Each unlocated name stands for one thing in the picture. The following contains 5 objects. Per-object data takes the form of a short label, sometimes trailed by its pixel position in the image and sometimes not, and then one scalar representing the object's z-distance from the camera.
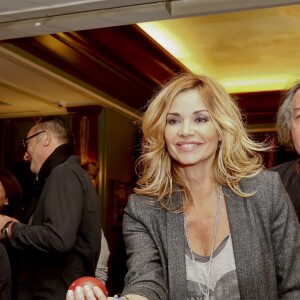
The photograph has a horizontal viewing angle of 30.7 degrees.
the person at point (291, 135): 2.17
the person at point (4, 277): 2.72
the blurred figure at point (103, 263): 3.33
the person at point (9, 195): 3.75
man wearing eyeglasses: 2.64
